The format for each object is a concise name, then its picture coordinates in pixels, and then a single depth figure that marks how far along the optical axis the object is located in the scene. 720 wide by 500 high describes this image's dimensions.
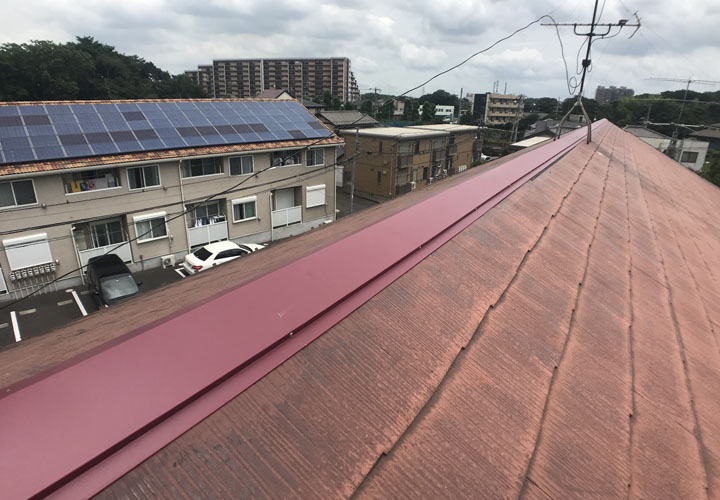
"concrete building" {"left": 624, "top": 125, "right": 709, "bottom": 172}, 30.80
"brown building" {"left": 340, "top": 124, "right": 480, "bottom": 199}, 25.66
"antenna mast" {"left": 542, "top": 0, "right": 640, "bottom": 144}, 9.02
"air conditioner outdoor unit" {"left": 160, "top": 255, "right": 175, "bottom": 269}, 15.34
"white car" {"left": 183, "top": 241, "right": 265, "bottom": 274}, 14.11
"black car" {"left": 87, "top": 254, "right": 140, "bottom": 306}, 11.95
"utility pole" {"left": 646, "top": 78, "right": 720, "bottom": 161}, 25.19
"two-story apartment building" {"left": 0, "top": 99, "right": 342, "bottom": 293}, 12.33
